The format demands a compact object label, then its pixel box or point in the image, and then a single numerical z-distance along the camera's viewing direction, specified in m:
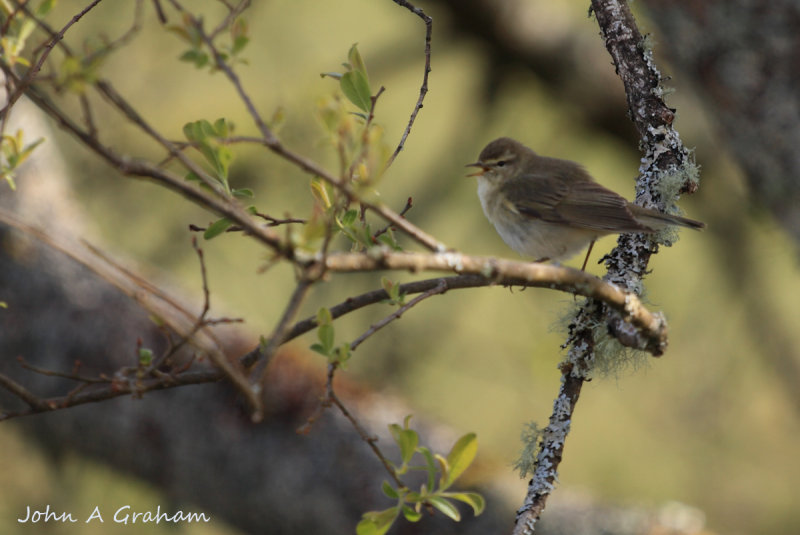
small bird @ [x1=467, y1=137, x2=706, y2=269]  6.17
